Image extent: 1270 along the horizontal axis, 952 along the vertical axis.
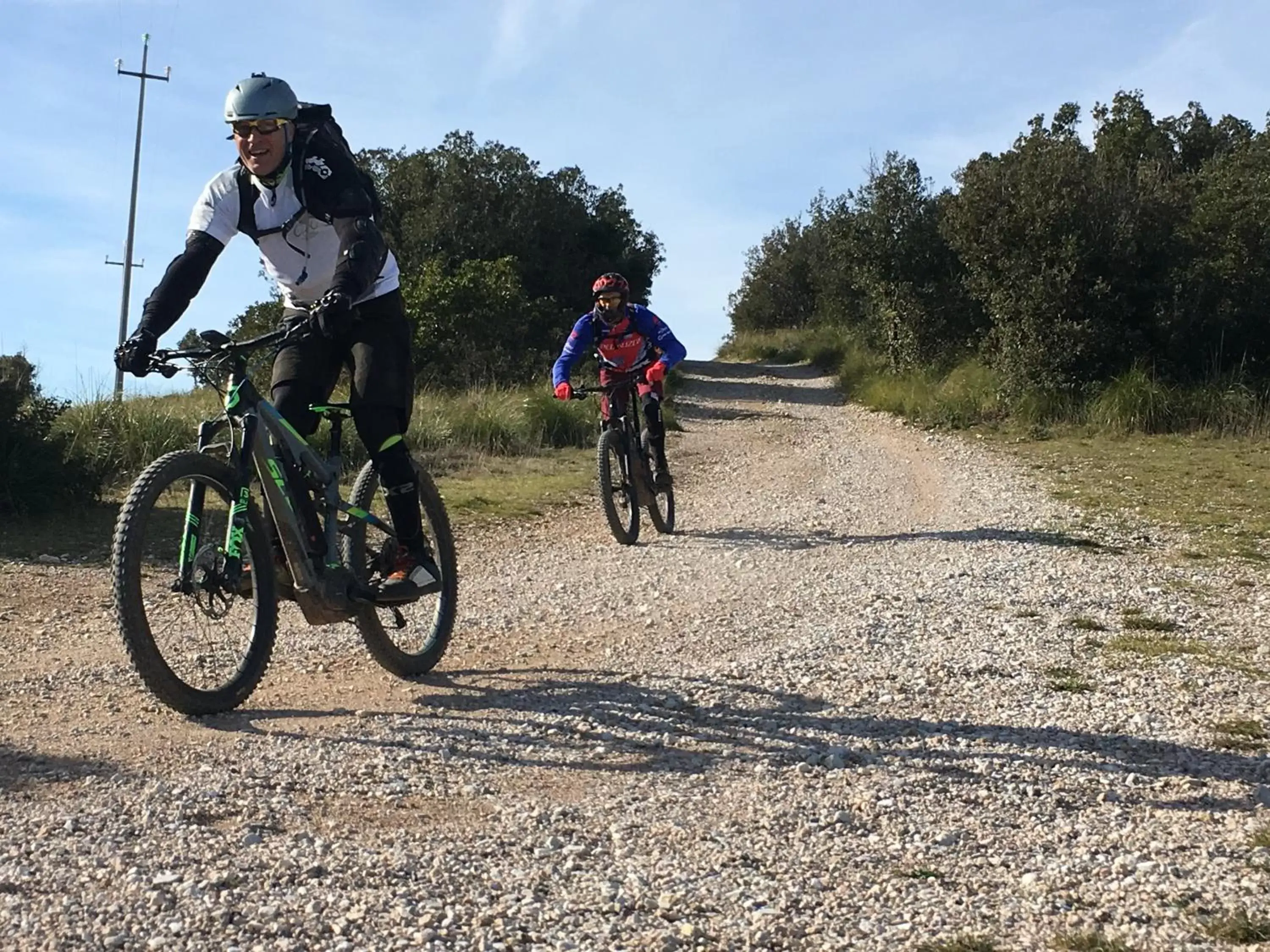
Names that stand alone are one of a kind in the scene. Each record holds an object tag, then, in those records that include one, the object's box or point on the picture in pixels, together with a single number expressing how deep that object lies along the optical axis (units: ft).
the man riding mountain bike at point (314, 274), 12.72
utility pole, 95.71
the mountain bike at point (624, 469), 26.78
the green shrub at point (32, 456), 26.02
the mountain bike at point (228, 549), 12.01
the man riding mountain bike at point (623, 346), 27.02
